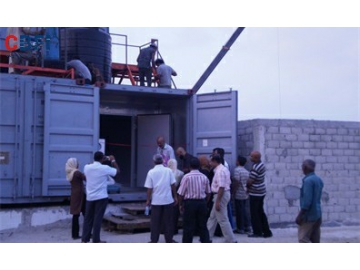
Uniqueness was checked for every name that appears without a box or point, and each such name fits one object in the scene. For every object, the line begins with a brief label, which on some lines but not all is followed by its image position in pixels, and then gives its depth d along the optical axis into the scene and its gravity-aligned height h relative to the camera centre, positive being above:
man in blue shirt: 6.66 -0.74
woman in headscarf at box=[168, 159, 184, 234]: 9.10 -0.42
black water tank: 11.95 +2.63
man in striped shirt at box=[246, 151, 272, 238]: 9.18 -0.85
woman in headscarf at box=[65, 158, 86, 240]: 8.68 -0.68
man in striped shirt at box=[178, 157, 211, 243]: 7.68 -0.77
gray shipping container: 9.26 +0.48
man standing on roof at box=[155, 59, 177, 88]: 12.48 +1.96
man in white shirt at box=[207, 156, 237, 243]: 8.09 -0.71
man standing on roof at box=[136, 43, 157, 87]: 12.66 +2.28
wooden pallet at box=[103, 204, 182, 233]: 9.17 -1.30
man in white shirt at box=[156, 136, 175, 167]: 10.35 +0.03
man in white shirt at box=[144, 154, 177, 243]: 7.81 -0.72
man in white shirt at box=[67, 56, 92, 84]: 10.61 +1.77
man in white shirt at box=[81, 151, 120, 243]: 8.06 -0.68
